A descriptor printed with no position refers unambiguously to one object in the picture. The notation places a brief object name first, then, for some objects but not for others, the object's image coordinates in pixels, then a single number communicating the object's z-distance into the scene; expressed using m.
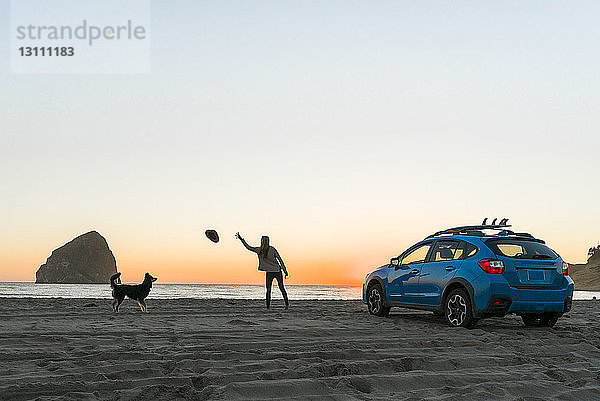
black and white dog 12.12
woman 13.45
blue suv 9.84
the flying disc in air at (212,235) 14.17
